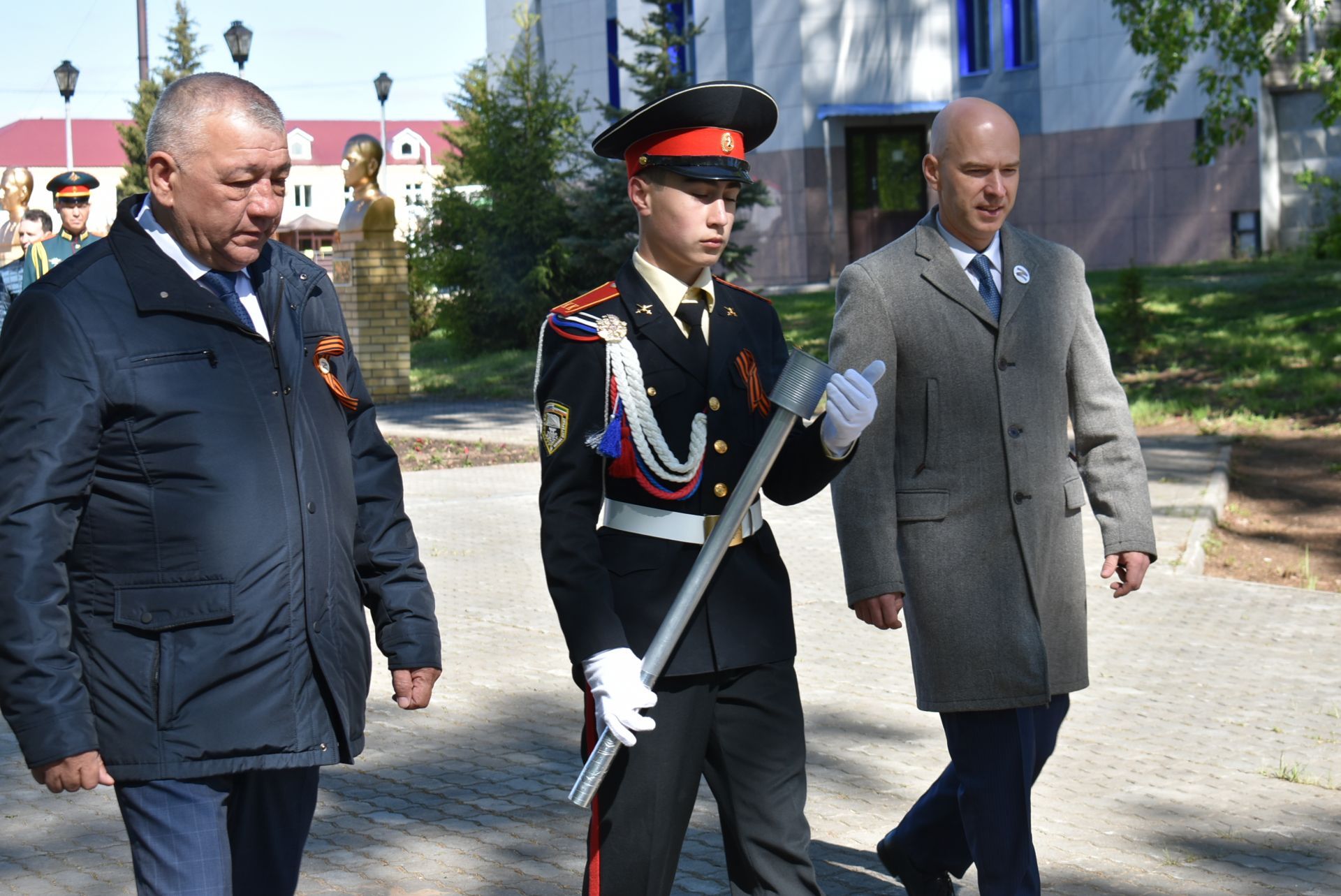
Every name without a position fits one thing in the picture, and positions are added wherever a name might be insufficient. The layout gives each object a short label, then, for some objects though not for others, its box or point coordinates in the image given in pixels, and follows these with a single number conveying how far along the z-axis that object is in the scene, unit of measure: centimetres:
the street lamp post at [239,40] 2588
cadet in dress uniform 312
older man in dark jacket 269
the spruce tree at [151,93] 4640
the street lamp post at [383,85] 3828
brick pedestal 1936
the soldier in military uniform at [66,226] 1133
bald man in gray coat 371
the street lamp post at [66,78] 3491
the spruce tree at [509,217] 2455
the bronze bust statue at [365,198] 1952
